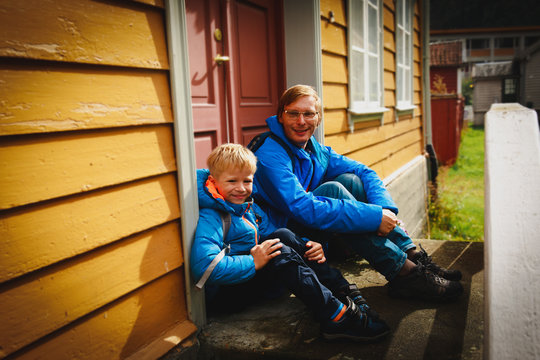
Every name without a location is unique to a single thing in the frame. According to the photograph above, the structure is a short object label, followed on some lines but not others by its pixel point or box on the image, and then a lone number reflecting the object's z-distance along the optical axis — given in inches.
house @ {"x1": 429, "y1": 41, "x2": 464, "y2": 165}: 447.8
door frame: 68.7
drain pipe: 292.0
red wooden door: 98.3
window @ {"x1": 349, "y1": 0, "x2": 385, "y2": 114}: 156.5
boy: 71.9
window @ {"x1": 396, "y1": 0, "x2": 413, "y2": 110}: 226.9
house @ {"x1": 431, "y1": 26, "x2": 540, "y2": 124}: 897.5
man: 87.8
